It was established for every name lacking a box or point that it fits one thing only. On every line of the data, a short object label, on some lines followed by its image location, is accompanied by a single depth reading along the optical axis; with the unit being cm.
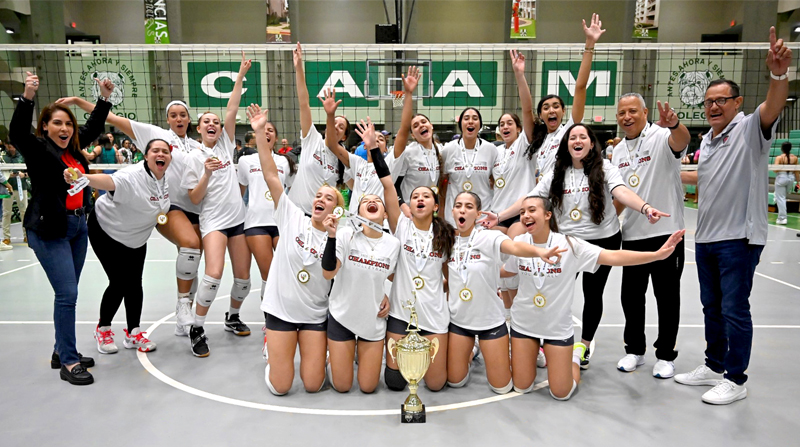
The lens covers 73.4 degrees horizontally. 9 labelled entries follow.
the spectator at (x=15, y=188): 899
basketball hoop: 922
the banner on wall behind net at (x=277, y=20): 1570
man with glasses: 314
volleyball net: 1465
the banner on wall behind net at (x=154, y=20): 1568
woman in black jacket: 337
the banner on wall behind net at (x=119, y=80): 1441
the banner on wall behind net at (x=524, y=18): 1594
